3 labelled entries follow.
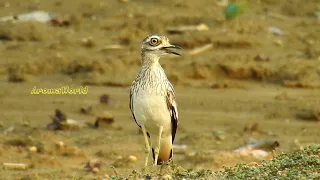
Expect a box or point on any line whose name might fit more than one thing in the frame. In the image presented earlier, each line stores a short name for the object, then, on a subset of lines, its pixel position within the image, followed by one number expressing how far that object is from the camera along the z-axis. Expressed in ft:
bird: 25.61
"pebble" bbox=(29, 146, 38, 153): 33.62
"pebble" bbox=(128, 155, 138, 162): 32.73
